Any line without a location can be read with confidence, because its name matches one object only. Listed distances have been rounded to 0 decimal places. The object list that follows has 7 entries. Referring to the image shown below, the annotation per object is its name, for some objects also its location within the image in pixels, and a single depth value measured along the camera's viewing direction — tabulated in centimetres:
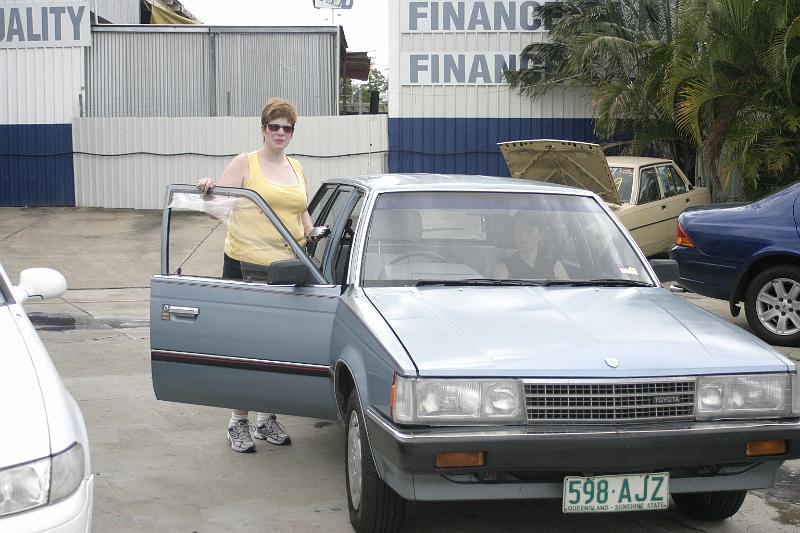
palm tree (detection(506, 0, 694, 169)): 1580
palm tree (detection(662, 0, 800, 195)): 1273
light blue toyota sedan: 401
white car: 320
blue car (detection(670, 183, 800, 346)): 897
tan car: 1205
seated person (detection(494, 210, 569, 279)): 525
